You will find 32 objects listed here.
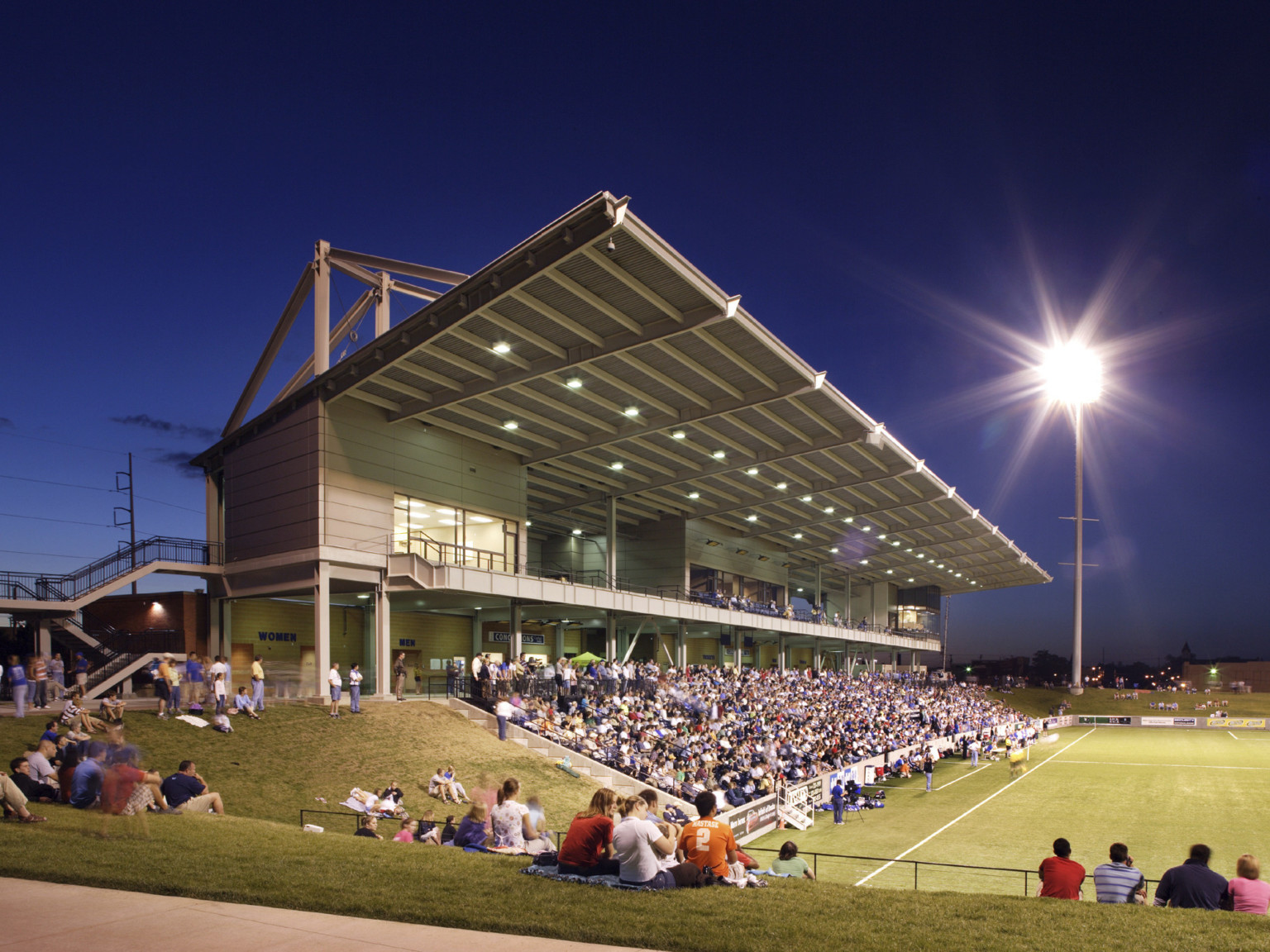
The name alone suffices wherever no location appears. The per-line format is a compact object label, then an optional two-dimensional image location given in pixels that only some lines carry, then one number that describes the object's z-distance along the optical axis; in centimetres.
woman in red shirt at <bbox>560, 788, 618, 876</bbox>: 857
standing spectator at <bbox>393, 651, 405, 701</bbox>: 2648
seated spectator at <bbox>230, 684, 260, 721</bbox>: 2150
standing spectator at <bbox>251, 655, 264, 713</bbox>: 2195
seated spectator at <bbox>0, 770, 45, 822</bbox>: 1101
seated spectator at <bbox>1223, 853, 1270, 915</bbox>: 851
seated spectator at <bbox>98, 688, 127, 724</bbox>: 1795
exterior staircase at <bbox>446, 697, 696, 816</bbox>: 2409
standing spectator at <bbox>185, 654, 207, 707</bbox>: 2152
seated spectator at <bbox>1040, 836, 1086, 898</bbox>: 939
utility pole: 4682
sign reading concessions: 4291
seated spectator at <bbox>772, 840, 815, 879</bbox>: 1064
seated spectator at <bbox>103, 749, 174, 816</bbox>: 1054
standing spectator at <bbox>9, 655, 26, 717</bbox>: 1827
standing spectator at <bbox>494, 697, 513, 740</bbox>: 2494
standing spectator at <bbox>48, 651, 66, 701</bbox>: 2072
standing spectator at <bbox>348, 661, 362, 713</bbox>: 2367
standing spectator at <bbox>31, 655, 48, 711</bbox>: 1964
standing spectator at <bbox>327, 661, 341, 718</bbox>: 2323
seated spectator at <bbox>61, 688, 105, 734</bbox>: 1673
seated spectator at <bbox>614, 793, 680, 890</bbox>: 830
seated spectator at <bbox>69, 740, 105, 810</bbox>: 1255
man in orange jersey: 877
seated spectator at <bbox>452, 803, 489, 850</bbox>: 1093
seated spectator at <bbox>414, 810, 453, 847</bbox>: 1320
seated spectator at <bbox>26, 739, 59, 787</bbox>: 1298
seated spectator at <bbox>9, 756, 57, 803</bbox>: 1244
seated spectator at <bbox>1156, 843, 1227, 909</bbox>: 873
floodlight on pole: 4353
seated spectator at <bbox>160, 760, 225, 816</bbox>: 1284
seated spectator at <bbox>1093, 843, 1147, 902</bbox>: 949
